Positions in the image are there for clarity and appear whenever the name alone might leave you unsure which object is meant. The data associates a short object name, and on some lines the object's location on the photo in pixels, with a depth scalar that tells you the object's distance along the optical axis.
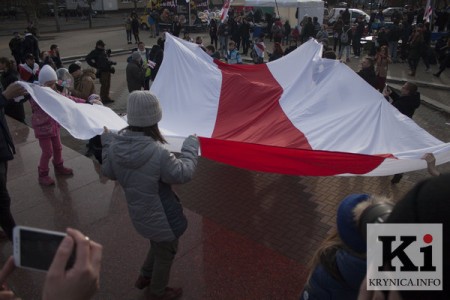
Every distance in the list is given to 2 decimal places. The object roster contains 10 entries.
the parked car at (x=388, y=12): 31.06
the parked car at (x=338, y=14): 23.30
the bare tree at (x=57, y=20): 25.73
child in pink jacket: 4.89
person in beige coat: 6.86
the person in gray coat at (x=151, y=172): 2.74
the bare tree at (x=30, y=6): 23.19
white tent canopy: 20.22
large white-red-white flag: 3.91
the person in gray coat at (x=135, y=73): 8.84
